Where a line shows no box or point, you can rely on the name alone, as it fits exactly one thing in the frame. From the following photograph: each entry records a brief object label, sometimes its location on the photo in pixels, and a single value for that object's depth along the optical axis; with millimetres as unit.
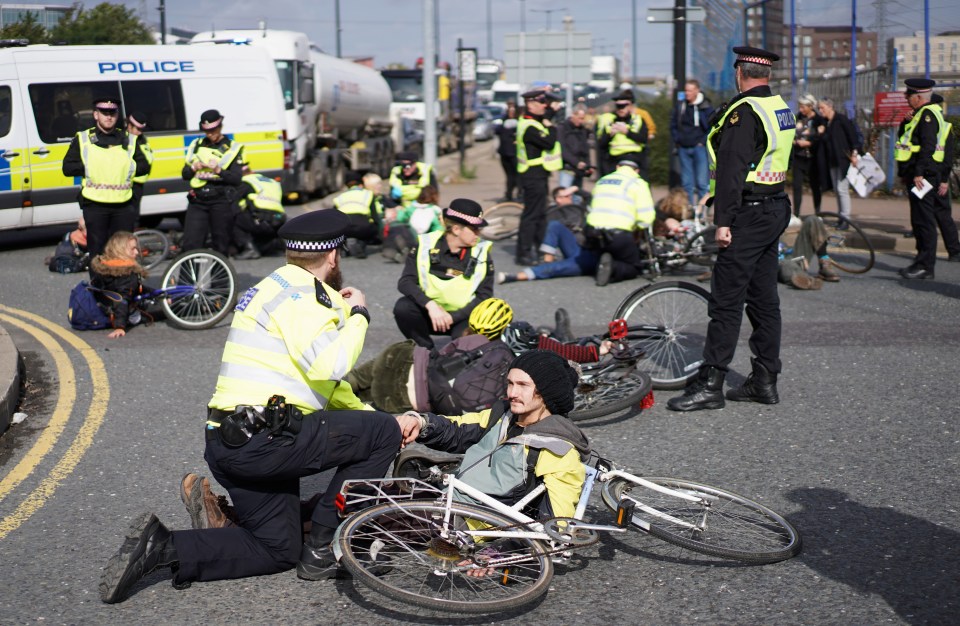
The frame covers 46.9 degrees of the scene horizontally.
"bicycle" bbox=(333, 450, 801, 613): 4027
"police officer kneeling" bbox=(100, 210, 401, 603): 4164
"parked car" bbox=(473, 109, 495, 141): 52562
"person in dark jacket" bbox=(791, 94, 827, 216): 15039
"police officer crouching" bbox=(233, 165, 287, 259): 13680
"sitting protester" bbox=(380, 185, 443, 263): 13680
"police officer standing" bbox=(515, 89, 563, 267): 12945
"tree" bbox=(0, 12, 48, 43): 17652
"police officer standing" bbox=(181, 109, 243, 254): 12289
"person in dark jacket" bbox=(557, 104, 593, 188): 17297
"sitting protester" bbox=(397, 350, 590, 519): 4324
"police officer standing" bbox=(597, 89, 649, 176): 14609
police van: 14977
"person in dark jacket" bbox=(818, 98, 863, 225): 14586
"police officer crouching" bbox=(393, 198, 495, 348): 7531
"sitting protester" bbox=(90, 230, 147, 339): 9688
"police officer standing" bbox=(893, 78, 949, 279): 11461
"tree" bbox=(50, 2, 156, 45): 27875
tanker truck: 21453
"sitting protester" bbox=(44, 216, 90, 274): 13141
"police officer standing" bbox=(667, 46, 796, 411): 6598
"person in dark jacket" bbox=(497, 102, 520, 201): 18688
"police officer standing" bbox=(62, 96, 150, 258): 10570
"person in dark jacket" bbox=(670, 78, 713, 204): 15867
